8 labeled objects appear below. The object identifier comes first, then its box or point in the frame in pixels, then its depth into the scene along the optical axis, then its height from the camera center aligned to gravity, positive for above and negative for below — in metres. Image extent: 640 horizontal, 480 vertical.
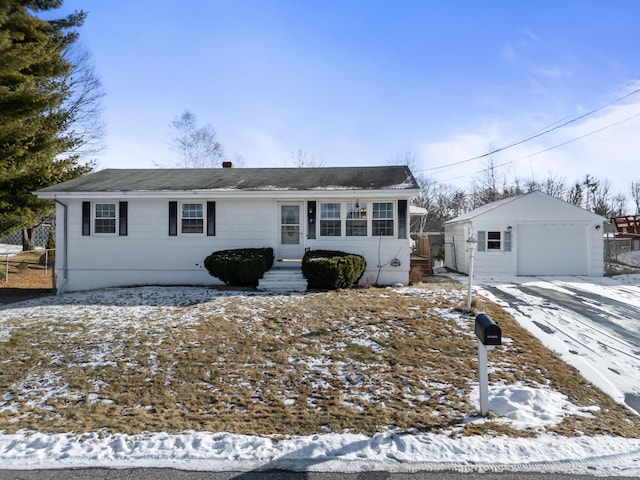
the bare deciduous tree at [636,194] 43.50 +5.33
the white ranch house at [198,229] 11.56 +0.43
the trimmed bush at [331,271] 10.02 -0.75
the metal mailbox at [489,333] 3.95 -0.95
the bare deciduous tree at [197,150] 30.48 +7.59
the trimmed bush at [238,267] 10.27 -0.65
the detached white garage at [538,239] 14.41 +0.09
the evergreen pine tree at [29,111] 11.85 +4.53
